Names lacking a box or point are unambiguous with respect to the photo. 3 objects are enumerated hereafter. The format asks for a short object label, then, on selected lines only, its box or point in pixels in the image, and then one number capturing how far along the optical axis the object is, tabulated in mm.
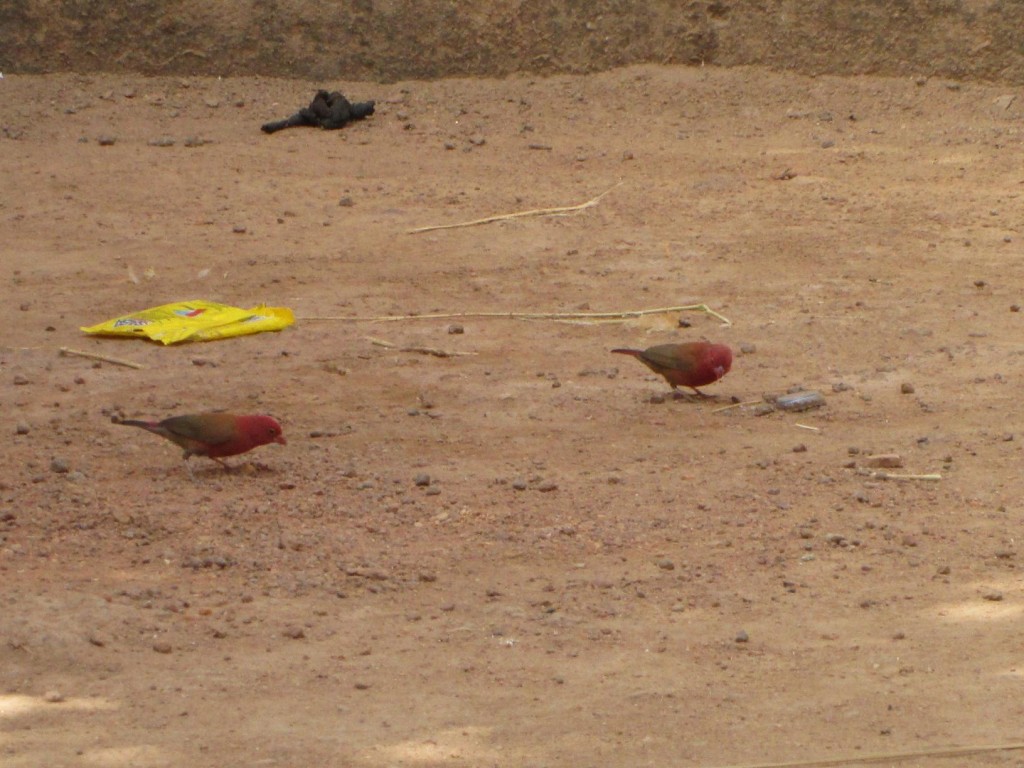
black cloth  20359
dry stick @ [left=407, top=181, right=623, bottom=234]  16531
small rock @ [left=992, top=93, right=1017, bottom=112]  21187
